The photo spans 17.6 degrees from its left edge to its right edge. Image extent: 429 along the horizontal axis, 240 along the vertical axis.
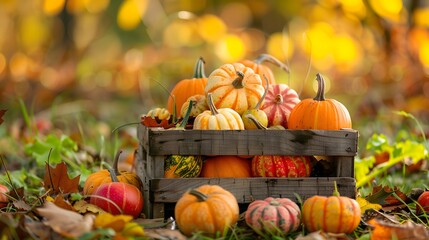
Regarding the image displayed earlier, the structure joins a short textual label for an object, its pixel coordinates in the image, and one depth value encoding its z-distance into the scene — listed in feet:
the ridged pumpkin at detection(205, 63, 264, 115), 18.03
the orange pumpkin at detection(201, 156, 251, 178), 17.31
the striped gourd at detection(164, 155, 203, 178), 17.05
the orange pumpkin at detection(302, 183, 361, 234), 15.32
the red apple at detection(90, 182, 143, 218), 16.85
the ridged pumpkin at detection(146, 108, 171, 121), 18.85
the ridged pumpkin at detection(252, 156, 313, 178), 17.27
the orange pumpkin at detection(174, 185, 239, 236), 14.97
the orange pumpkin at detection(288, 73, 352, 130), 17.57
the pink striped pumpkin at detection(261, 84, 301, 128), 18.30
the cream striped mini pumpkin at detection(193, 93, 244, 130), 17.01
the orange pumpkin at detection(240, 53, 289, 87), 20.35
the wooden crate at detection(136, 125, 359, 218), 16.79
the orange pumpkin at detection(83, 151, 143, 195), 18.11
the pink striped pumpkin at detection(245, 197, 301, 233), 15.29
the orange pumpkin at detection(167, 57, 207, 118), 20.12
